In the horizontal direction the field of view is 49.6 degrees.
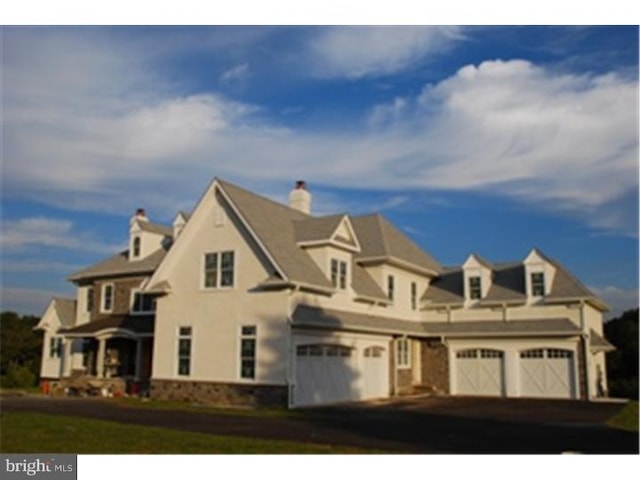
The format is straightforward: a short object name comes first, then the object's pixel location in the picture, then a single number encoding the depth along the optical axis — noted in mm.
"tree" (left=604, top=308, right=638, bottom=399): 36562
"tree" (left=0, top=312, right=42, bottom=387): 43250
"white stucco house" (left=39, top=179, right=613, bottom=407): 22328
